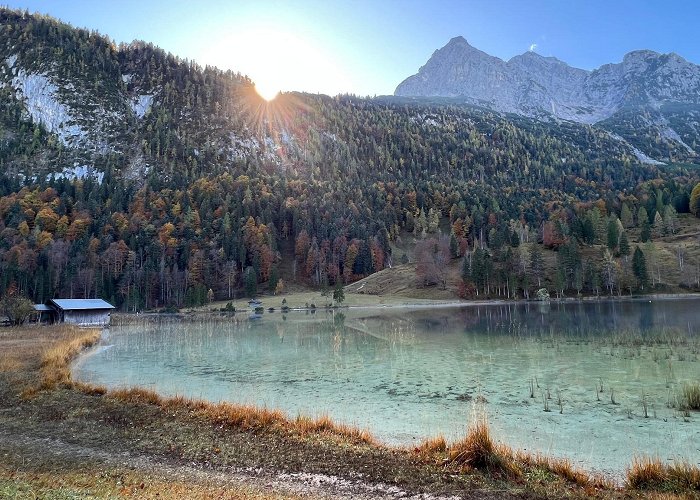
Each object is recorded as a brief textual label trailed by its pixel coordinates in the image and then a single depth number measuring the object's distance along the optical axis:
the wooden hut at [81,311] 76.00
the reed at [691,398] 17.01
